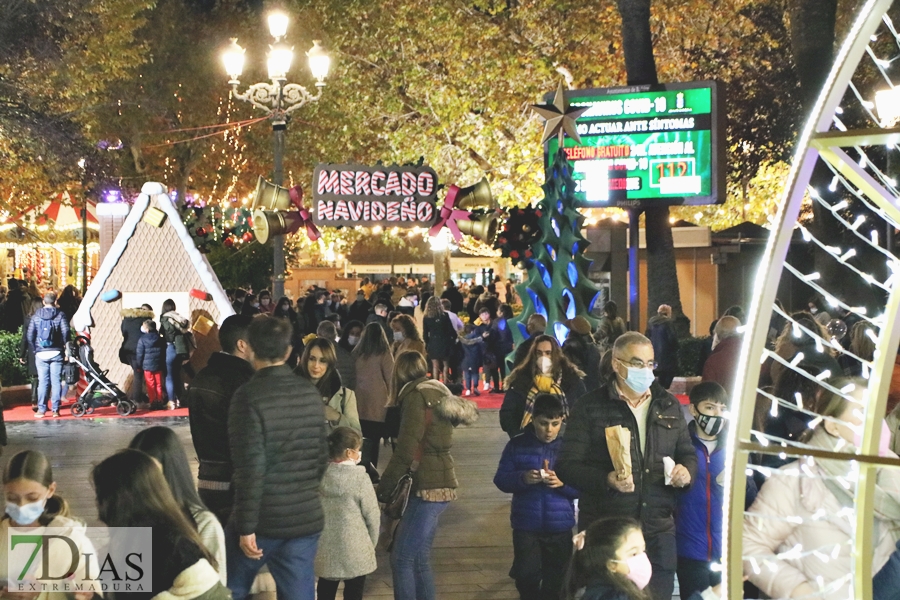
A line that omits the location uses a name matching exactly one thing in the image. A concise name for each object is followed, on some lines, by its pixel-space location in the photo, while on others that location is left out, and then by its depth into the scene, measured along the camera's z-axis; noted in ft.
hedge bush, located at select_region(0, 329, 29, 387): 64.08
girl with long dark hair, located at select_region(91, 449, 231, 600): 13.00
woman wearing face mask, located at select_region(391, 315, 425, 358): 36.06
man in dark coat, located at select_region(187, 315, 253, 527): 19.21
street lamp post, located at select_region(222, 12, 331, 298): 57.72
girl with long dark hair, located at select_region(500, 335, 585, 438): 26.53
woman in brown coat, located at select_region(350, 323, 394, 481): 34.26
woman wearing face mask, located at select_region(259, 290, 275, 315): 73.33
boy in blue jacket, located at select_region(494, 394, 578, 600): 21.27
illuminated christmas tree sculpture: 59.06
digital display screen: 60.34
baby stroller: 56.13
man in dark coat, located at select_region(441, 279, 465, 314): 77.82
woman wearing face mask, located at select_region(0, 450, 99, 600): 14.12
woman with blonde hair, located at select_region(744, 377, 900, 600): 12.82
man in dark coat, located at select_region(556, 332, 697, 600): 18.43
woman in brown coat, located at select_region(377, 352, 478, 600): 21.24
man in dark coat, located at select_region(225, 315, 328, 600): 17.49
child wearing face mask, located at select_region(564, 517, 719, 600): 13.34
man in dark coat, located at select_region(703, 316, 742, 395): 29.40
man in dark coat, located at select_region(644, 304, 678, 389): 54.60
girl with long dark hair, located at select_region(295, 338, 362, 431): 26.18
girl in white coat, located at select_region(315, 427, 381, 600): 19.35
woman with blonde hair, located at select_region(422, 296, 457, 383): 62.75
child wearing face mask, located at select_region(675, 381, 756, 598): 19.45
